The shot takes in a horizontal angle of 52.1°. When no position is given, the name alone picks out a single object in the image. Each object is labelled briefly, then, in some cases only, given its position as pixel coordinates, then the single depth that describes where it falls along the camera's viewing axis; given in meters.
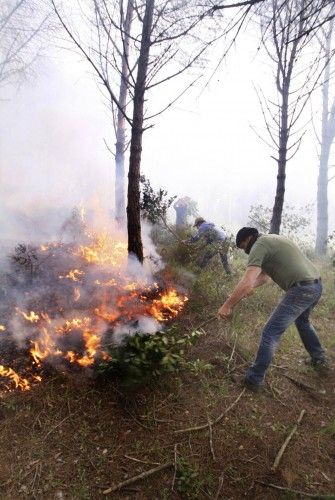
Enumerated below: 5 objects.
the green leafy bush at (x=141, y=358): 3.44
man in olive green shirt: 3.64
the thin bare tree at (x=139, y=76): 5.02
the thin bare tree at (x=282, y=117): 6.32
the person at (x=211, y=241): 7.37
